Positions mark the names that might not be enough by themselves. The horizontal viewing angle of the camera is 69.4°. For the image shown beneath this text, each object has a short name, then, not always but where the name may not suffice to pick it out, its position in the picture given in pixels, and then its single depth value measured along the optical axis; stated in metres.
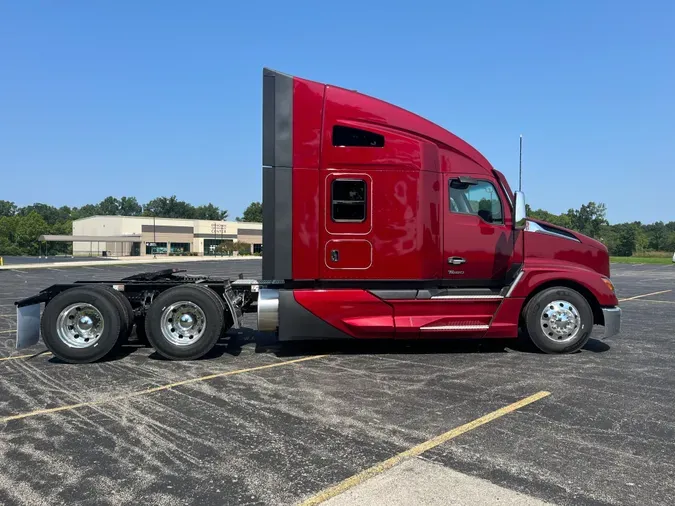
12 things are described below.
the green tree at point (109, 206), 189.88
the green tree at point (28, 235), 88.44
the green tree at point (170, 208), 156.50
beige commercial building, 89.31
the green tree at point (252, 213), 132.88
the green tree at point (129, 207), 194.12
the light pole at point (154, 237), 87.50
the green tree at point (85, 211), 171.05
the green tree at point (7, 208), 169.00
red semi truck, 6.89
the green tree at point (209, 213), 160.50
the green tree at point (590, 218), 101.31
